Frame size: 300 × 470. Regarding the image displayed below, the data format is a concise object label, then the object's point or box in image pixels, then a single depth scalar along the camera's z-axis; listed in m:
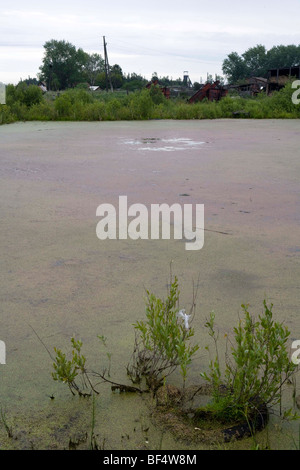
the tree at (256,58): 63.10
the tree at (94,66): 62.29
